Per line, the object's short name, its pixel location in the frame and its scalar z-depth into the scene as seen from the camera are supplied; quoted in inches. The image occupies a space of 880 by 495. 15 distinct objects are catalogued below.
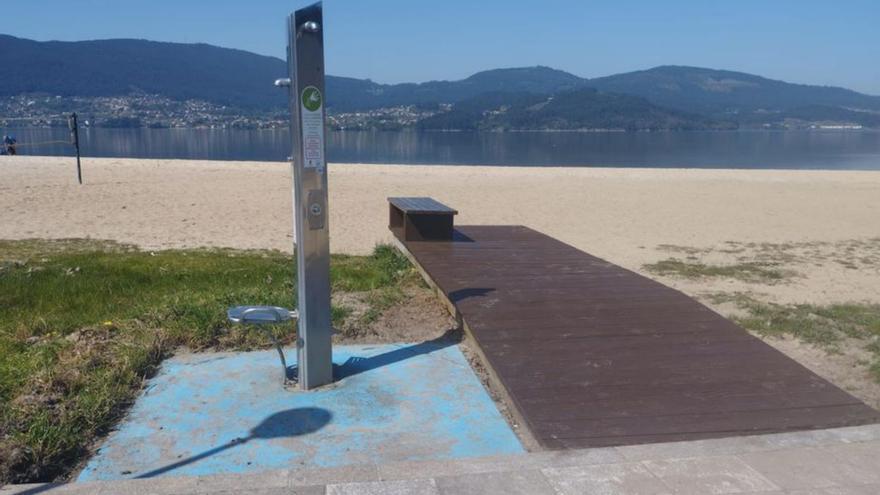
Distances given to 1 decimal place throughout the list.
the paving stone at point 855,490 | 114.7
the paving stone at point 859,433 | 134.1
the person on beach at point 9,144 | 1398.6
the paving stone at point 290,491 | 113.6
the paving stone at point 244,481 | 115.3
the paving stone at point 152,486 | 114.8
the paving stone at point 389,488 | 114.3
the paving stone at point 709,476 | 115.4
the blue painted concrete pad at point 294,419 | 133.9
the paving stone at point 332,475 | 117.5
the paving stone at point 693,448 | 126.7
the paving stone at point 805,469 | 117.8
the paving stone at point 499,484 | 114.9
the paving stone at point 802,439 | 131.2
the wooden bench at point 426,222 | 323.0
